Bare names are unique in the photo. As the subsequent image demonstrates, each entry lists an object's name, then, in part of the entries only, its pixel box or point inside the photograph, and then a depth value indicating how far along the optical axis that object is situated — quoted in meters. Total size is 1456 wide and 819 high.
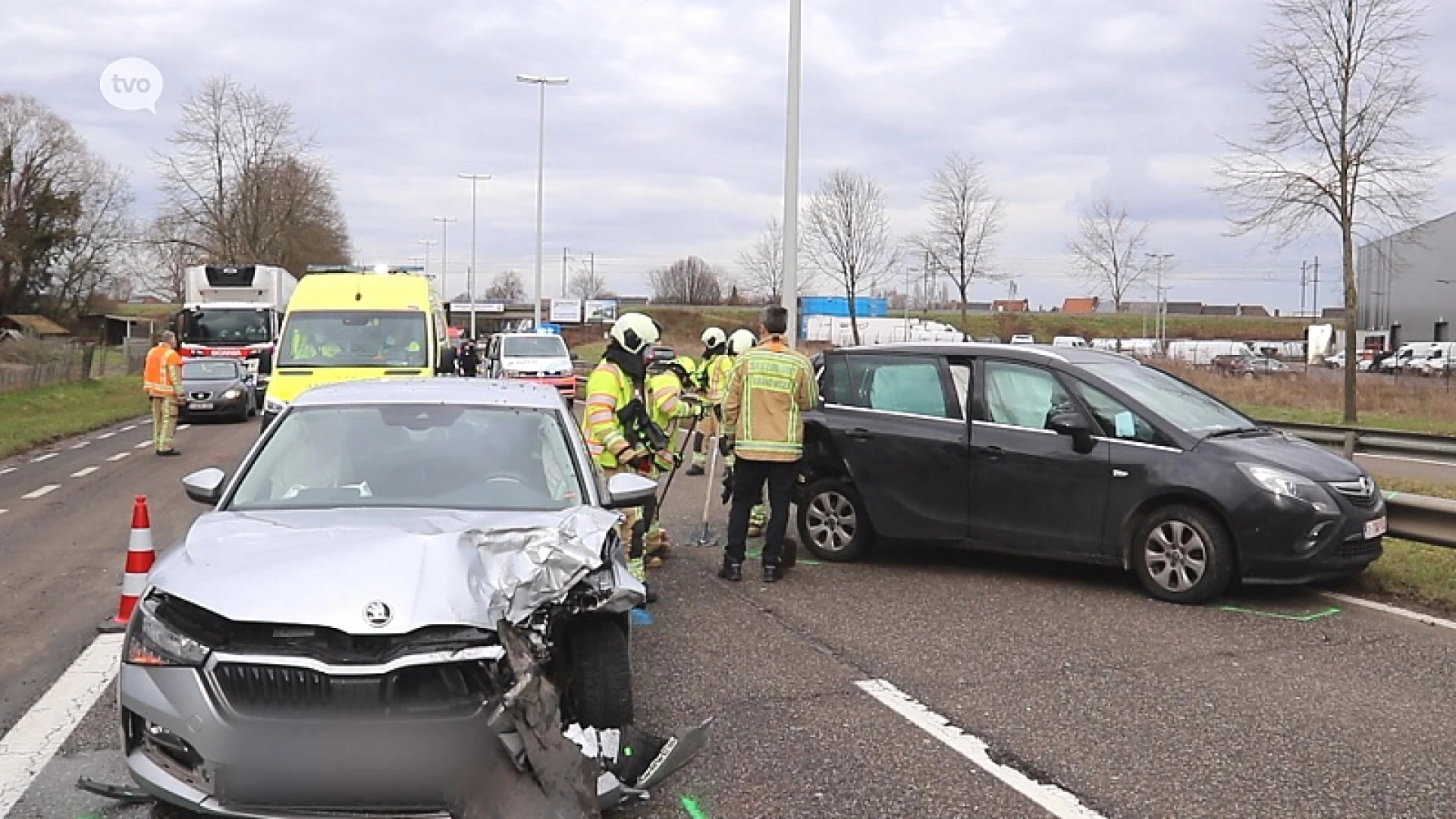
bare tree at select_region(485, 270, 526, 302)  129.00
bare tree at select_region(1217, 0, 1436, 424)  21.38
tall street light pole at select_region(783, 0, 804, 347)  17.41
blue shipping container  65.56
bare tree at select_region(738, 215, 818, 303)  52.94
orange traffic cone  6.93
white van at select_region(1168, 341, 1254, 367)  54.56
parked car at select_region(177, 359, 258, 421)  24.16
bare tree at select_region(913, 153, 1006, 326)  40.28
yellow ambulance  14.76
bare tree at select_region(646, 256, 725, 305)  110.38
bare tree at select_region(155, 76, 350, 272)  54.94
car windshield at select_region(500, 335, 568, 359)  29.69
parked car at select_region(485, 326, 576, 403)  28.19
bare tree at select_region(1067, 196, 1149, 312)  45.66
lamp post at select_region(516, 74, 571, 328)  44.28
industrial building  60.94
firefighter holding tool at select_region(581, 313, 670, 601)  8.04
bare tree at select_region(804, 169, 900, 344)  45.22
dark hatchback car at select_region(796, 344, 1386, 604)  7.50
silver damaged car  3.63
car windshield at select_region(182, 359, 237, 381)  24.45
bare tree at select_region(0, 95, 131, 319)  59.91
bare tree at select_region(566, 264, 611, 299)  120.25
